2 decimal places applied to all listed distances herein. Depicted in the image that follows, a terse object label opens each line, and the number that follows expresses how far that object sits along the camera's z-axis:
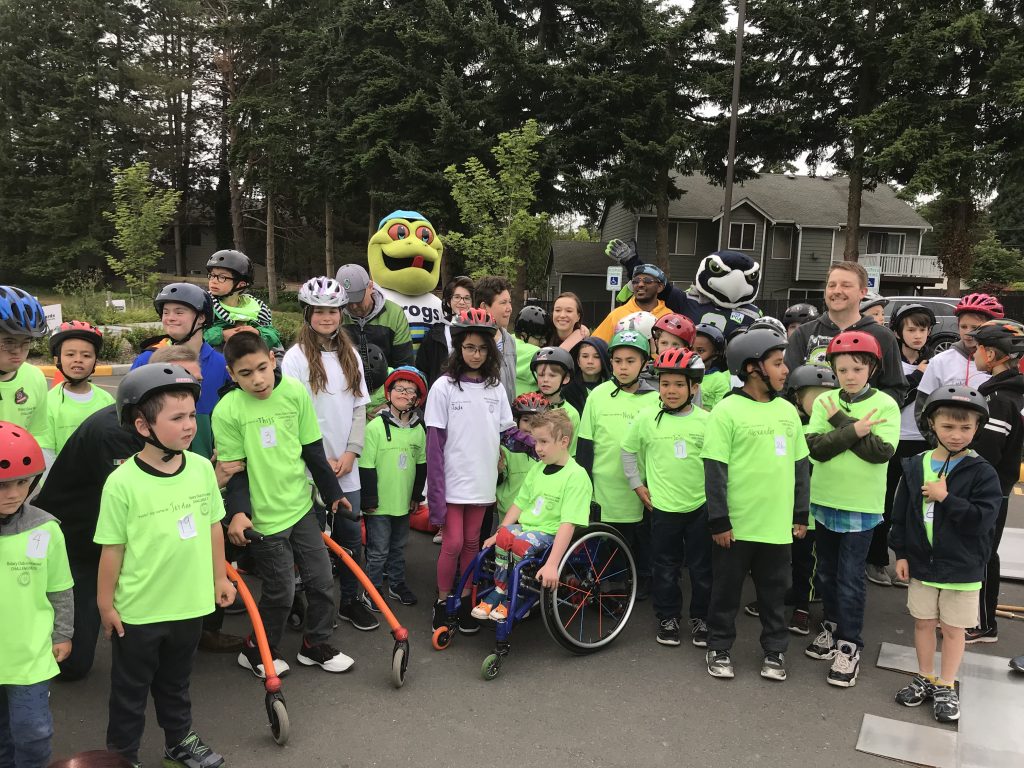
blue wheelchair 4.25
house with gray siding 33.22
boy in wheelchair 4.31
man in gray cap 5.68
